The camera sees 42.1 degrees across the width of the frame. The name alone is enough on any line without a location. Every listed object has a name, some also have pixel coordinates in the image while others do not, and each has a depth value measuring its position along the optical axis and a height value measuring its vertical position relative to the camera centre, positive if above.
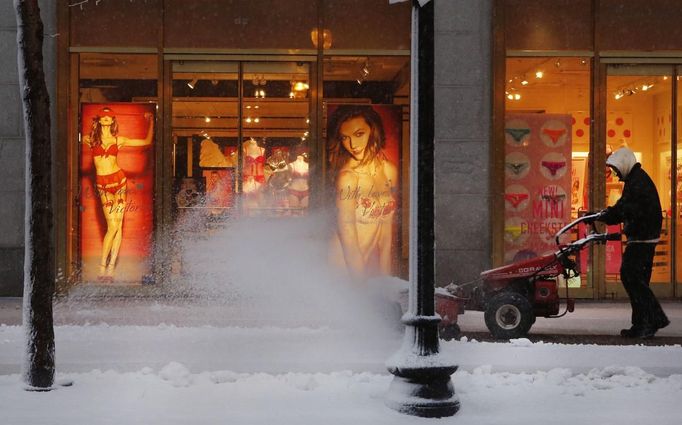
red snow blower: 10.34 -1.05
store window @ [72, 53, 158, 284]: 14.70 +0.60
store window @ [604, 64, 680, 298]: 14.81 +1.23
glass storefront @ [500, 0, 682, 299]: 14.75 +1.45
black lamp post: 6.84 -0.47
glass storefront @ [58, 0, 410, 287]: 14.68 +1.21
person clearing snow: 10.59 -0.44
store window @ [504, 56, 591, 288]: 14.73 +0.96
